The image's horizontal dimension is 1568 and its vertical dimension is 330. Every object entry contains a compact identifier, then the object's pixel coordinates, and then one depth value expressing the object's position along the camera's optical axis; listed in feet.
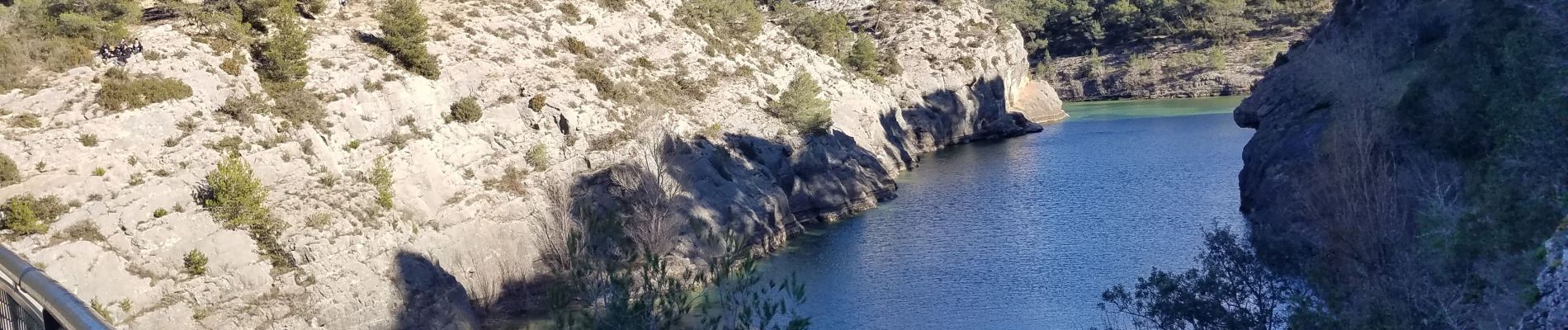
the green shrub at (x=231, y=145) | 117.29
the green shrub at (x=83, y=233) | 100.27
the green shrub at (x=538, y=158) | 148.46
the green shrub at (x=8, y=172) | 101.76
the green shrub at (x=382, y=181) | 125.18
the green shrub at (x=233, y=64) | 127.54
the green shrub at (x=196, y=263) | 104.63
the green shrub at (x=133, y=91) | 114.01
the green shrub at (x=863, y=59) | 270.46
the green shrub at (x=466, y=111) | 144.97
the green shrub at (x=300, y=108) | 126.72
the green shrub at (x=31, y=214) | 98.07
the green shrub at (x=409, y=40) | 146.30
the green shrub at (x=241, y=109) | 121.90
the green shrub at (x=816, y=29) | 264.52
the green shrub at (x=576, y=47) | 178.60
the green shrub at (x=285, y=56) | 131.23
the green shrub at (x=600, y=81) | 170.30
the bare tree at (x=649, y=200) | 139.44
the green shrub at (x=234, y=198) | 110.11
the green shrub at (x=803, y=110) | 203.41
